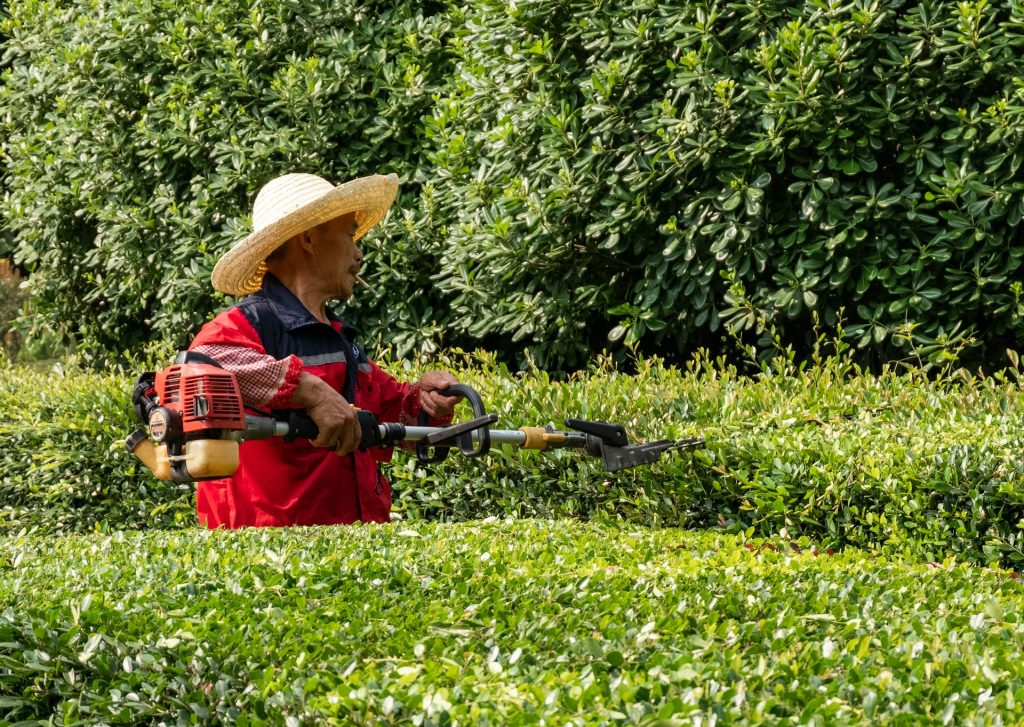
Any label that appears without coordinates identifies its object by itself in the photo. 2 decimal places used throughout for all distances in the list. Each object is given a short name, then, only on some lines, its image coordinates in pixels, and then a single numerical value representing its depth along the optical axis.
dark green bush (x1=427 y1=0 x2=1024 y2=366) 13.07
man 8.94
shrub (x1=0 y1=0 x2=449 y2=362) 17.87
